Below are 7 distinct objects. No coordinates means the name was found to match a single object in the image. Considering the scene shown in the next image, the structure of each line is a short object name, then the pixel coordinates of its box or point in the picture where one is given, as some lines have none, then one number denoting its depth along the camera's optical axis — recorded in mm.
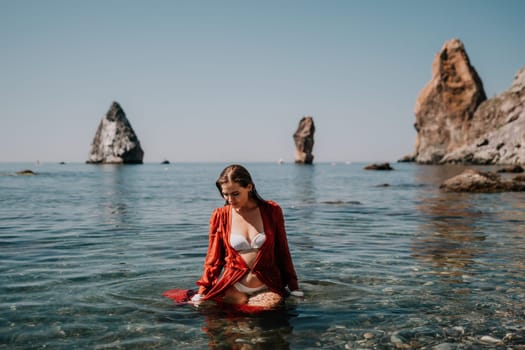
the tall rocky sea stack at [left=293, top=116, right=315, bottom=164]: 145000
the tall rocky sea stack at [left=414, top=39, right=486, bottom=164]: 136125
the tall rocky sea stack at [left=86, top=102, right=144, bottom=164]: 154375
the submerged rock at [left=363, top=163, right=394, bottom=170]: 86225
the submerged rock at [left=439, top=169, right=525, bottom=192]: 26203
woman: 5836
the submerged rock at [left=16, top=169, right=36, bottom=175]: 65350
